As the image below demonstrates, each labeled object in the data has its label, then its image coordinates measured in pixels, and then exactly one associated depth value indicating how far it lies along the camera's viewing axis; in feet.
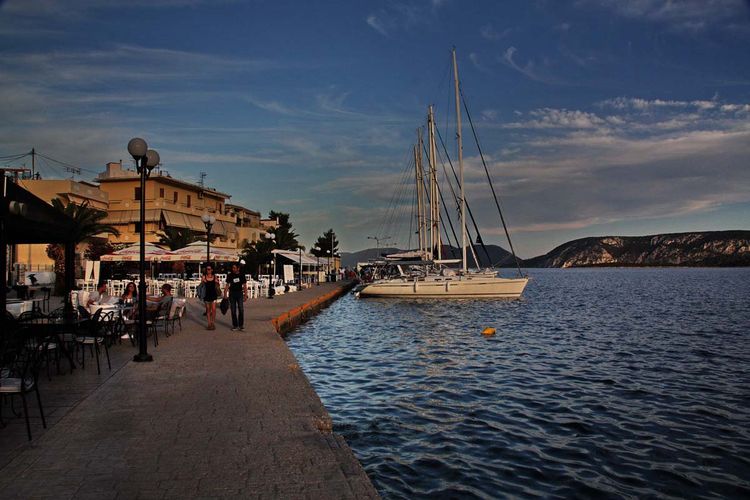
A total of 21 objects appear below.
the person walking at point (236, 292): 50.21
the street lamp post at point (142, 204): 35.17
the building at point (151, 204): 164.86
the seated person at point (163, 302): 48.24
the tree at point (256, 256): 175.11
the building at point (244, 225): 217.56
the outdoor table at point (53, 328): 31.95
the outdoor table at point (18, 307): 45.32
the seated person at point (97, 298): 46.47
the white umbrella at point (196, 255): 91.66
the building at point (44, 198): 127.44
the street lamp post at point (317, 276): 187.36
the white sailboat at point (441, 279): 127.95
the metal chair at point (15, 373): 19.74
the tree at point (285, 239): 234.17
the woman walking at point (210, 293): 51.21
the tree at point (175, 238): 143.13
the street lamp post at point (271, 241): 101.28
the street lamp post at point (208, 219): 78.43
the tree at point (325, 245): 330.95
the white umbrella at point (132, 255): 90.02
